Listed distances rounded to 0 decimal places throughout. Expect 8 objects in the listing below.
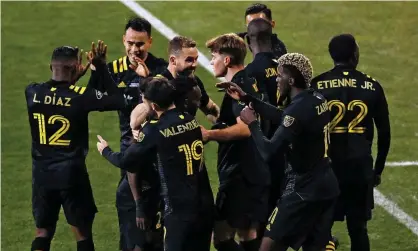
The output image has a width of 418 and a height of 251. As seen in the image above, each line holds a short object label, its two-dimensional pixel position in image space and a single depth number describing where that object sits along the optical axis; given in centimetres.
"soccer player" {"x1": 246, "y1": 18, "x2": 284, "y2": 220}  2005
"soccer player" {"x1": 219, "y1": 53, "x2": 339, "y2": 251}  1714
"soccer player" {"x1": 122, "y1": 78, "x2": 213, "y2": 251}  1686
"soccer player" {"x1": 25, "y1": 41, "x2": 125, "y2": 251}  1881
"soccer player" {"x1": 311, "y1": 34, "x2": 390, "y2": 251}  1914
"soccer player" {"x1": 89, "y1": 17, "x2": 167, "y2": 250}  1867
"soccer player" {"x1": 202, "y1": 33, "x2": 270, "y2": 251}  1872
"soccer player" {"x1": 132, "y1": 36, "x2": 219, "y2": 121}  1823
